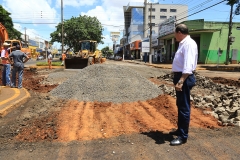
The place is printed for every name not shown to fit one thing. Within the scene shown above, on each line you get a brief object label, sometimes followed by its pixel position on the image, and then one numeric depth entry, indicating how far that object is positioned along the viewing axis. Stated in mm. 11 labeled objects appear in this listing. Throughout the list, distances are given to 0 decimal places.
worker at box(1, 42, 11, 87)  6612
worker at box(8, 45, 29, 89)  6287
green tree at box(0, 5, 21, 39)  30602
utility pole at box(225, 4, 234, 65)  19311
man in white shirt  2675
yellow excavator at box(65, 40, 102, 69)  13910
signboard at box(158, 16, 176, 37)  25714
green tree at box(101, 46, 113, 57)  96532
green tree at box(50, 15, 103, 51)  32217
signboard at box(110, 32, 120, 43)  86500
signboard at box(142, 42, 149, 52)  30751
